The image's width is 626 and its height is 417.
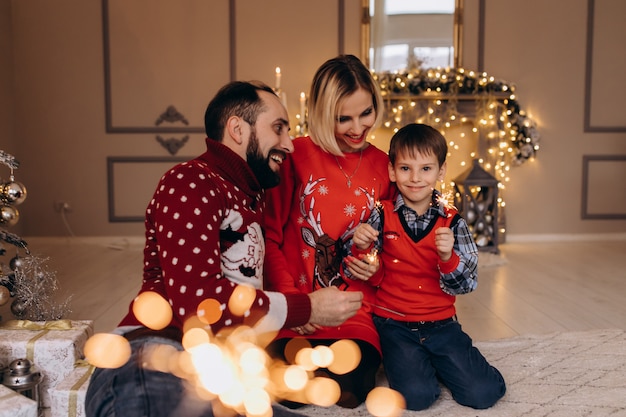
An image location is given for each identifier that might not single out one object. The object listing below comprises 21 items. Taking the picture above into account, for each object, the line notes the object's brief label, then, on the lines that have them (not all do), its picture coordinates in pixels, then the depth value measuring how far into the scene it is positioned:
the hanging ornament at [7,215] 2.01
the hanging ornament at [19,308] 2.00
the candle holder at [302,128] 4.40
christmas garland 4.51
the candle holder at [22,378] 1.43
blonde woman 1.69
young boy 1.62
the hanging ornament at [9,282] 2.02
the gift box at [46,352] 1.56
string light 4.52
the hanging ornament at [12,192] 2.00
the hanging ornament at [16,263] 2.08
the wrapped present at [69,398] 1.36
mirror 4.66
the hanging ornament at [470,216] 4.17
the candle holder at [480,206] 4.11
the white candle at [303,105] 4.17
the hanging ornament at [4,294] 1.93
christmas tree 2.00
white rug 1.59
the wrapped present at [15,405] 1.18
